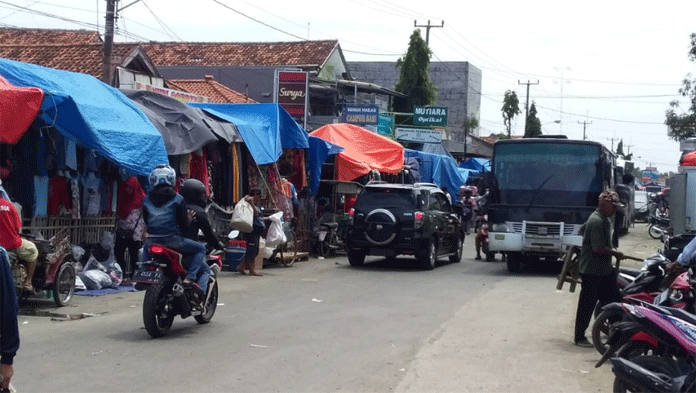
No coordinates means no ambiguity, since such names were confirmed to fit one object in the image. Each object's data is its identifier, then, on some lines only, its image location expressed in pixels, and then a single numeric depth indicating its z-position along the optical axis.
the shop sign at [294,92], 34.72
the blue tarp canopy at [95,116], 13.37
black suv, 19.84
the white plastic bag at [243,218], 17.82
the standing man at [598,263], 10.35
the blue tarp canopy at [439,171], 35.09
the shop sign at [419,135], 41.56
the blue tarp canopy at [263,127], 19.64
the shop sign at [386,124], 40.23
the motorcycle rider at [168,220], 10.48
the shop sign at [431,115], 45.72
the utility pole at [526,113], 82.65
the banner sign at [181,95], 26.61
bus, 19.62
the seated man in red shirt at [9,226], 10.27
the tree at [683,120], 47.09
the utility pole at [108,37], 21.11
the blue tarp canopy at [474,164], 49.25
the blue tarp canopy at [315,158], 23.19
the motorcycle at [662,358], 6.51
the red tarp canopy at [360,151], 25.20
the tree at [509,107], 73.56
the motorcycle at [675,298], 8.23
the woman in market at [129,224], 15.79
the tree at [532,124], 84.07
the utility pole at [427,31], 50.75
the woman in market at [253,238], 18.23
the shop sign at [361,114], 37.78
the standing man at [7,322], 5.21
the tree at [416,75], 49.72
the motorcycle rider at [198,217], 10.84
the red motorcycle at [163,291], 10.10
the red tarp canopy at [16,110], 12.09
